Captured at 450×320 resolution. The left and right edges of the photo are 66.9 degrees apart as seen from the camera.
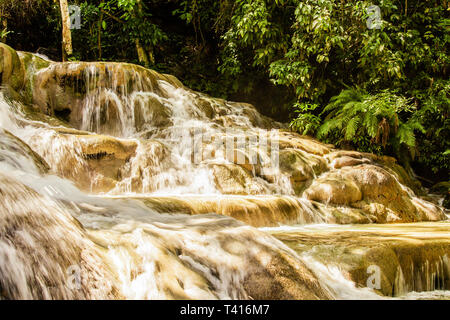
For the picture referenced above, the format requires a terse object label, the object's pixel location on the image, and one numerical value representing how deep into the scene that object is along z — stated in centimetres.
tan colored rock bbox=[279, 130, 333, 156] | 691
